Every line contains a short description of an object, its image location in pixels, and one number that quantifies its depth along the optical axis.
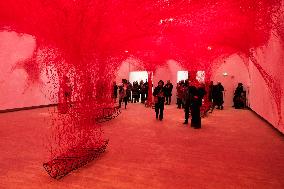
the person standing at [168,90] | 12.21
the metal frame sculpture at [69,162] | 3.28
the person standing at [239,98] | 12.05
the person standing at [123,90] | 10.38
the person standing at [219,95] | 11.76
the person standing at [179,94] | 11.36
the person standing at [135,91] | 13.84
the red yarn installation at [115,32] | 3.39
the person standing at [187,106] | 7.28
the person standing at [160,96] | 7.53
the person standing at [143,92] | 13.37
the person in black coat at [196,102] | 6.74
